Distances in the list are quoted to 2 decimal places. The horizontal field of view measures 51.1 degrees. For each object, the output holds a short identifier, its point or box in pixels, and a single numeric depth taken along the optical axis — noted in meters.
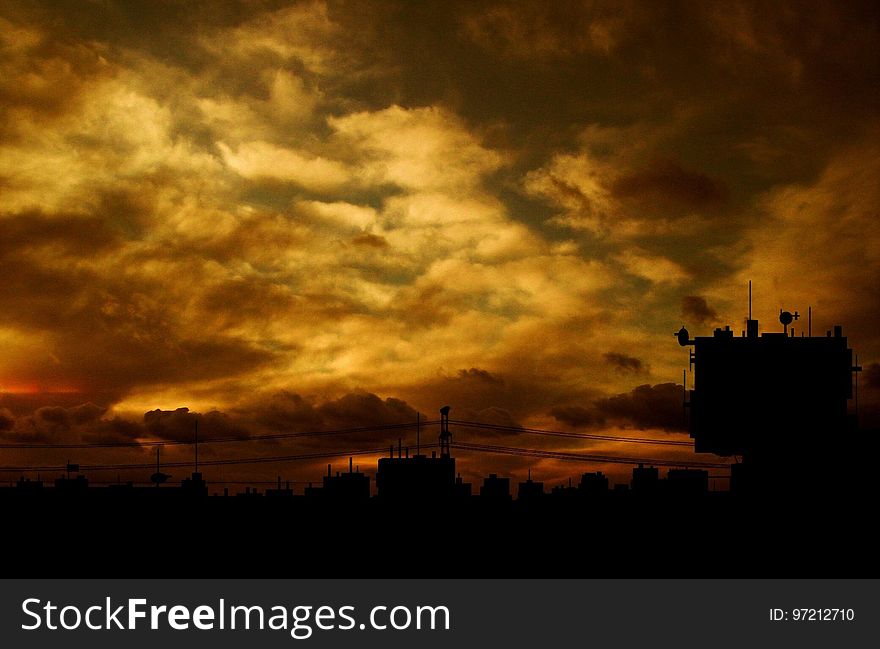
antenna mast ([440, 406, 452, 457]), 162.88
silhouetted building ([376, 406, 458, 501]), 162.88
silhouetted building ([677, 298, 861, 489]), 121.88
